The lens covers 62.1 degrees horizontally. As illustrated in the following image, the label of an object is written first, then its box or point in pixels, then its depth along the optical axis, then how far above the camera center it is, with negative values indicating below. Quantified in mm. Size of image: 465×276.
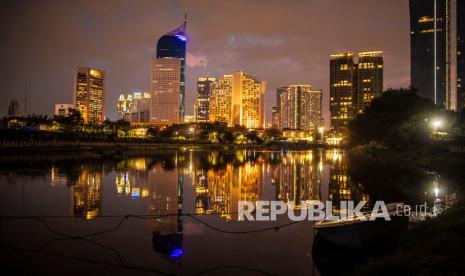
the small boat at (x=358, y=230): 11555 -2728
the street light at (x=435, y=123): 55369 +2596
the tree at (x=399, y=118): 54750 +3506
